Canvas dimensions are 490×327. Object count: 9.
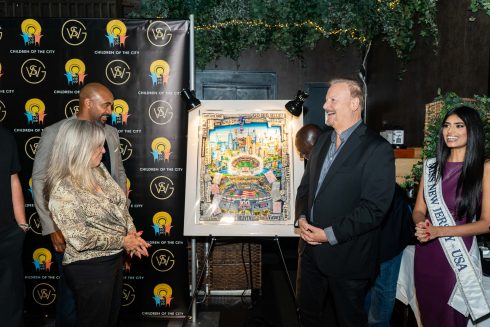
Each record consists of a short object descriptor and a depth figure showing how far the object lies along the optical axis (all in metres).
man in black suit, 2.09
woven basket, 4.00
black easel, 3.21
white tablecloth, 2.55
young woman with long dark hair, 2.10
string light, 4.79
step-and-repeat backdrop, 3.26
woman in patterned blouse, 1.91
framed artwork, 3.04
